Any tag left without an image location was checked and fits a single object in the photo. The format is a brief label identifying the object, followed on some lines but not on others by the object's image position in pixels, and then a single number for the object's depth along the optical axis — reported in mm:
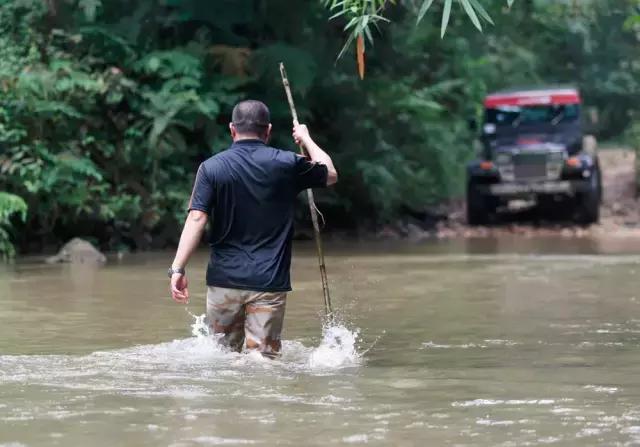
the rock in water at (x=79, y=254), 18453
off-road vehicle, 25484
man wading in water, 8266
